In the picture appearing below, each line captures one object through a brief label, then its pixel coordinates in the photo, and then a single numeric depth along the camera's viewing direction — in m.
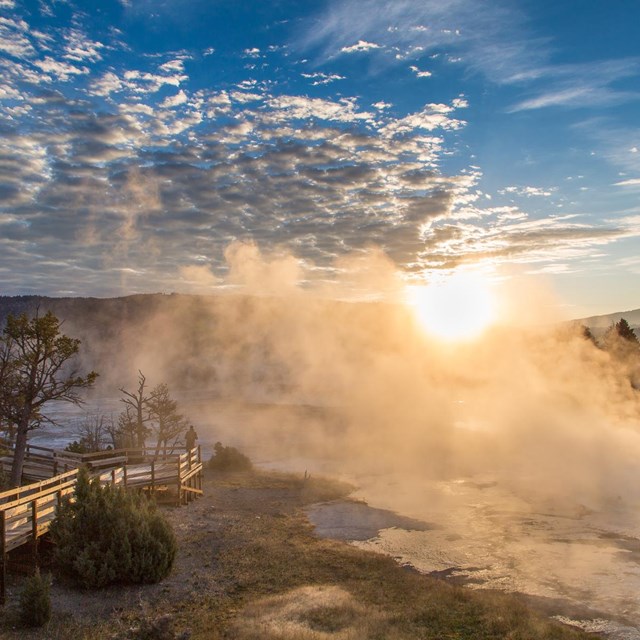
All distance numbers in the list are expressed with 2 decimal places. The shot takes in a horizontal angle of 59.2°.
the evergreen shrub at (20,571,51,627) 8.48
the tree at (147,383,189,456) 30.61
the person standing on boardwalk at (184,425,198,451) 22.38
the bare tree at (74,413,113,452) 26.32
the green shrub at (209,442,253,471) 28.08
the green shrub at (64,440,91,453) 23.83
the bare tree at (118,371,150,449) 27.58
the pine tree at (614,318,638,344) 40.25
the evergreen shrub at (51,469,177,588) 10.50
